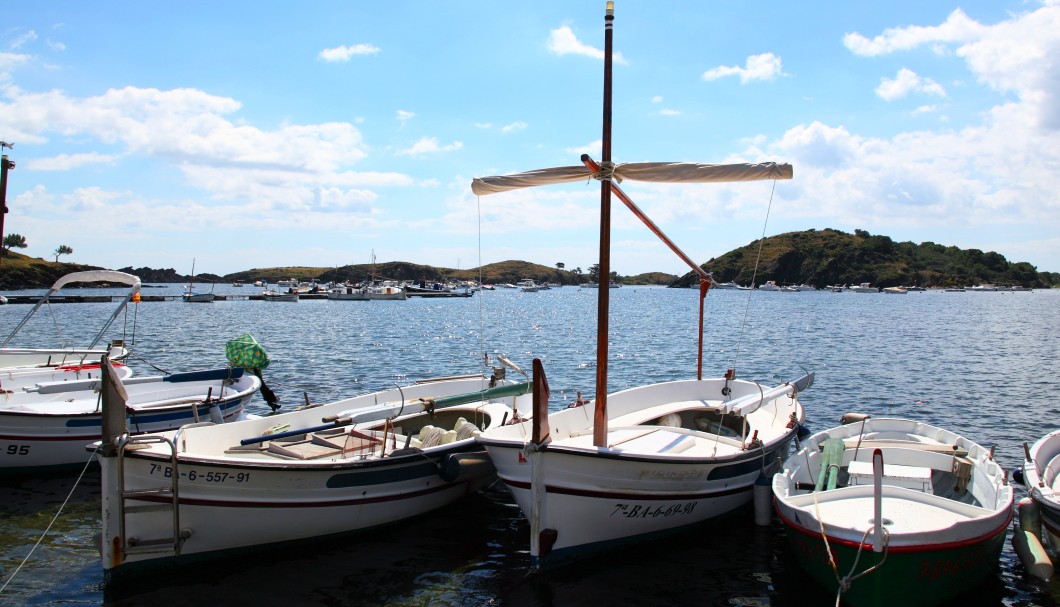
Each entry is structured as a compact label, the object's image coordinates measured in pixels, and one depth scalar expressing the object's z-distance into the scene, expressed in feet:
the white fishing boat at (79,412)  47.55
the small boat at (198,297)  360.28
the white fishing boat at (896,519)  27.04
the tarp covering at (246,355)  61.82
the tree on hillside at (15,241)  469.65
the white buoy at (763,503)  40.63
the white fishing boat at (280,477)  31.83
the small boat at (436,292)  509.35
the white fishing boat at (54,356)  68.44
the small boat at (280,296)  403.75
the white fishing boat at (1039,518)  32.83
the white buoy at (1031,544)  32.71
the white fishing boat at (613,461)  32.89
